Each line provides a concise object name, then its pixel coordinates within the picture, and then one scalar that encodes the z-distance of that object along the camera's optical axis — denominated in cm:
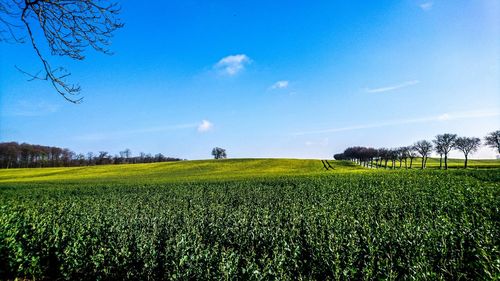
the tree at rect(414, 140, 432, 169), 9175
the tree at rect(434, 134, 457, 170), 8656
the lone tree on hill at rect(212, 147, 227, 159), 15462
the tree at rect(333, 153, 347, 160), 15430
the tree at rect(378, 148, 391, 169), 10299
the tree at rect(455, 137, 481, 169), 8394
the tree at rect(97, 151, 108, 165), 13452
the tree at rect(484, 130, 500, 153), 7938
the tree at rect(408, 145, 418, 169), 9619
